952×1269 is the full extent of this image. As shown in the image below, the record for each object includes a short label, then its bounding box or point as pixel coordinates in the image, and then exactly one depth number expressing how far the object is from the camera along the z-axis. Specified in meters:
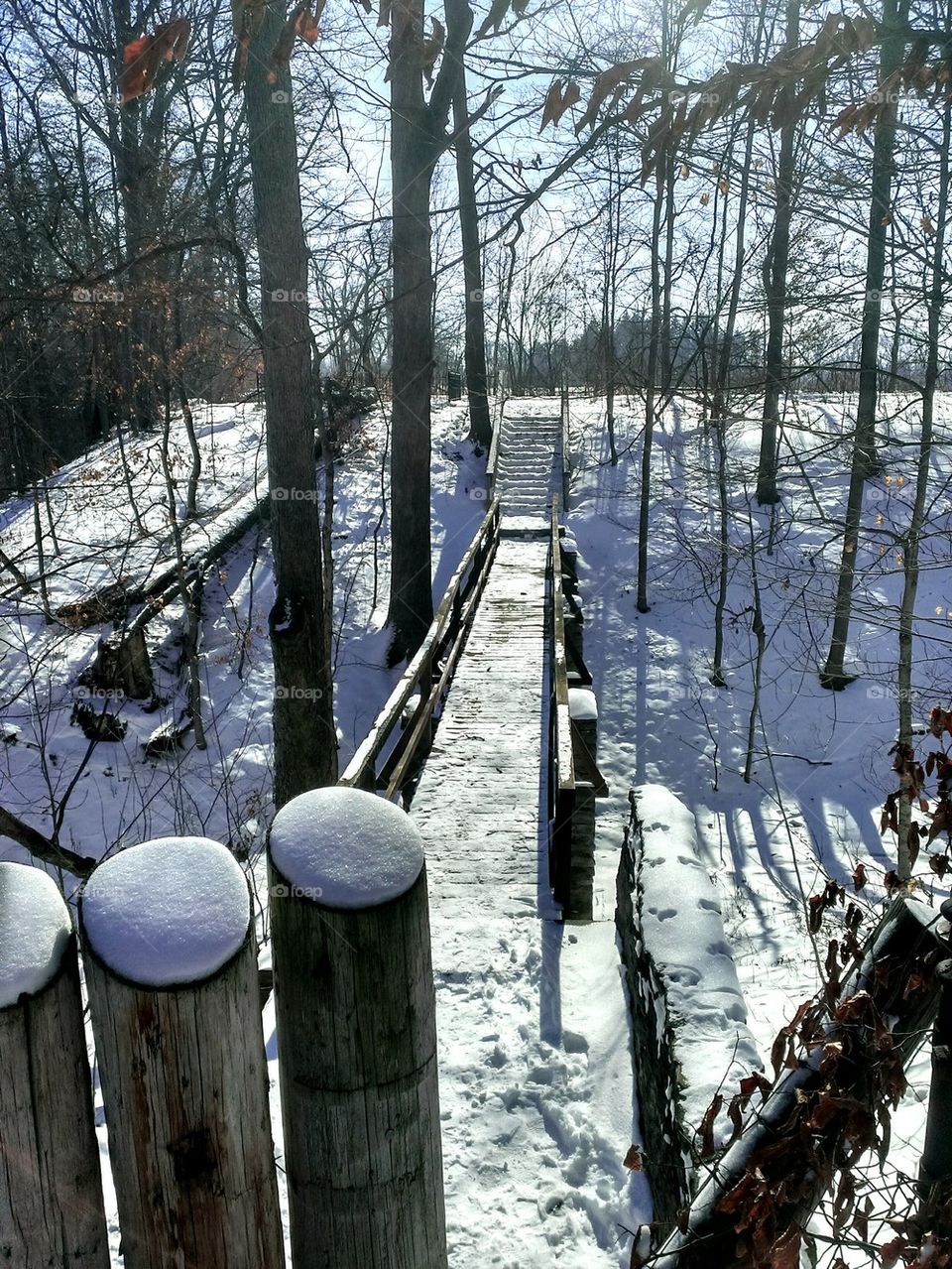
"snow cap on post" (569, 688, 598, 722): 7.47
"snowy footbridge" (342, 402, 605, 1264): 3.76
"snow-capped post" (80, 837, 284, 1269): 1.38
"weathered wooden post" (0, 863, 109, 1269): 1.34
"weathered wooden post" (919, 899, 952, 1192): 1.58
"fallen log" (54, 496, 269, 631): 11.05
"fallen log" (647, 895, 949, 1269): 1.69
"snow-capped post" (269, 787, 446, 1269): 1.54
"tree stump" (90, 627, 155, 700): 12.11
